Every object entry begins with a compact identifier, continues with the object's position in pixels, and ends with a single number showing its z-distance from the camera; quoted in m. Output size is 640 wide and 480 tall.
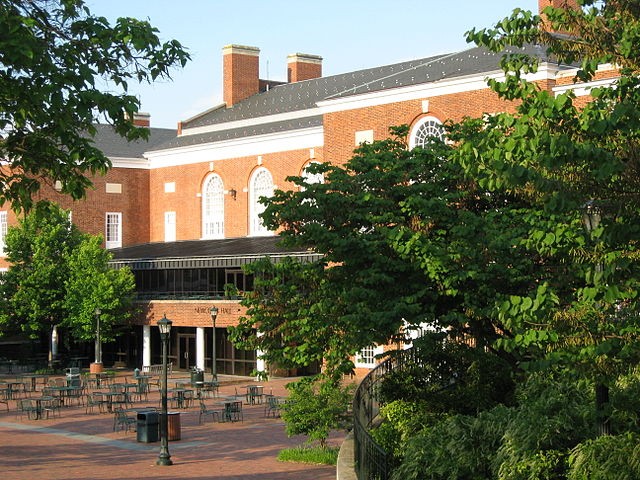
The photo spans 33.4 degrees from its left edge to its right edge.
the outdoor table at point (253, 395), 35.62
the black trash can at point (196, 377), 40.57
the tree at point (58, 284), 49.69
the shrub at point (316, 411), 24.29
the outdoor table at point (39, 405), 33.22
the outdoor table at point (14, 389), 38.42
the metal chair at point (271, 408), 32.84
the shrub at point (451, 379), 20.60
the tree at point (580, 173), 9.90
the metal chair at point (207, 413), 31.82
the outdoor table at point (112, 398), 34.44
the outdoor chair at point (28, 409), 33.06
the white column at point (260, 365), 45.62
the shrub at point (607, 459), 12.73
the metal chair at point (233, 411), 31.60
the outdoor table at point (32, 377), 41.18
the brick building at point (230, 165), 41.34
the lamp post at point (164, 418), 24.14
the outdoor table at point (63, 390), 36.41
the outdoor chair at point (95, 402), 34.31
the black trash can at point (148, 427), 27.59
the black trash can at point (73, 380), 39.44
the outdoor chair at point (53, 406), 34.19
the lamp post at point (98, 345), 48.38
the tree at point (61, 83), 13.36
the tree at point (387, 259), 18.73
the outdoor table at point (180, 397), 34.88
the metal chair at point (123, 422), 29.36
